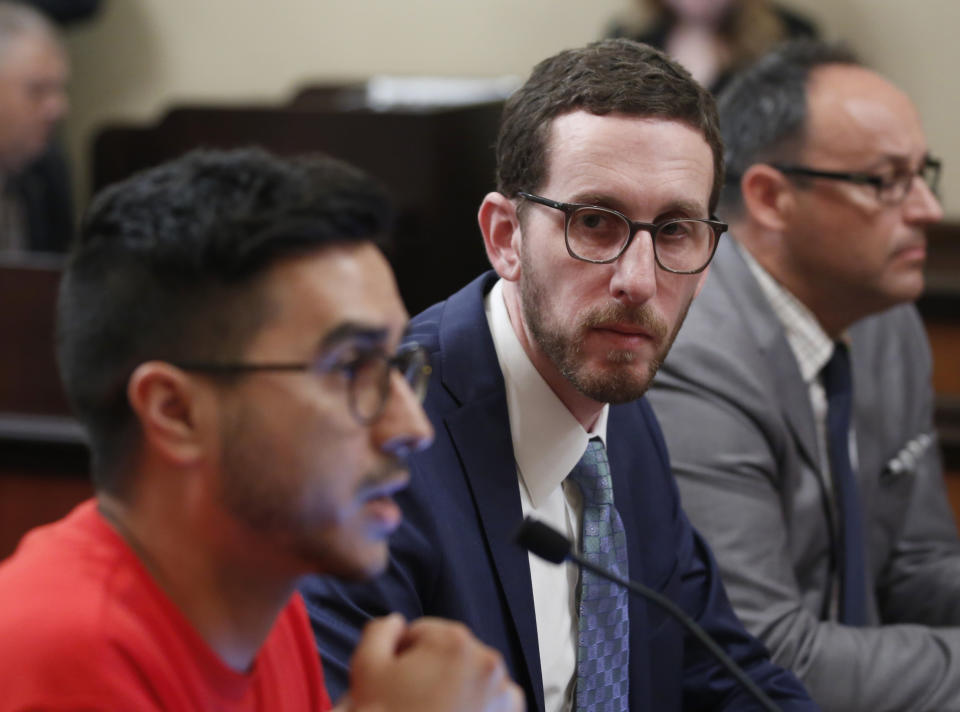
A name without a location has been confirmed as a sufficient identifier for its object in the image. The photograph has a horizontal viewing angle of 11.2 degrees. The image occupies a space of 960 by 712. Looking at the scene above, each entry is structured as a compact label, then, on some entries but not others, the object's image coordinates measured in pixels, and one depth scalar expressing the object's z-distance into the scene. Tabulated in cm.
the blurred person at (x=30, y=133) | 527
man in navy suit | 321
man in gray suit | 343
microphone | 303
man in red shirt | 293
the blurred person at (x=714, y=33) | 546
